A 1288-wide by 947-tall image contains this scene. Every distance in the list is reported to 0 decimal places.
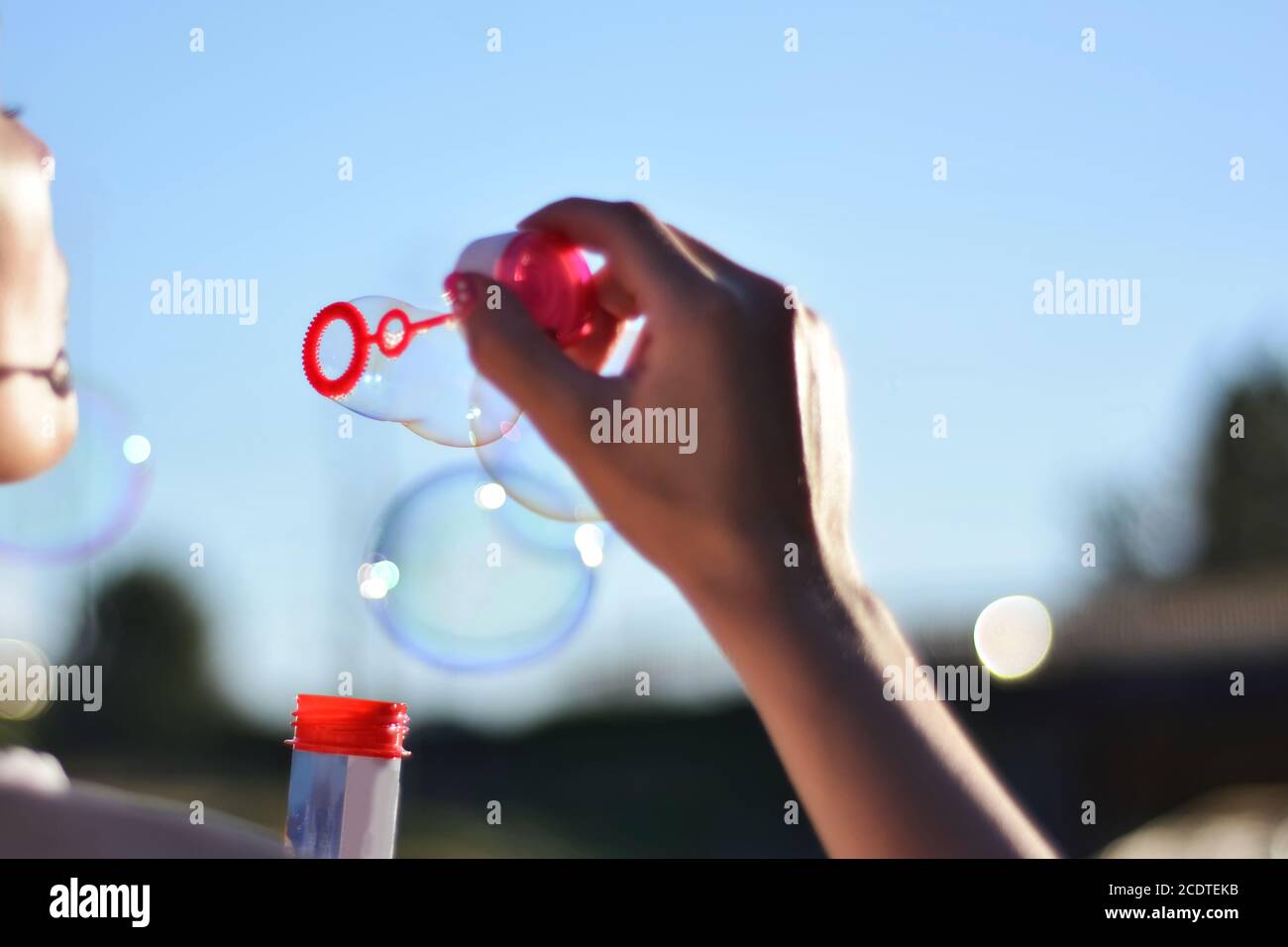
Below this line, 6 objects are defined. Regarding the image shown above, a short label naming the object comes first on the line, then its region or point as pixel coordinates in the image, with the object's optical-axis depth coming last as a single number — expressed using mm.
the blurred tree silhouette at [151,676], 16194
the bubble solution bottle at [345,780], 711
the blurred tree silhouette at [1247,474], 15395
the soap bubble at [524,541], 992
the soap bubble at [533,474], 903
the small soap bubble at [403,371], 797
